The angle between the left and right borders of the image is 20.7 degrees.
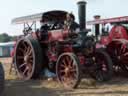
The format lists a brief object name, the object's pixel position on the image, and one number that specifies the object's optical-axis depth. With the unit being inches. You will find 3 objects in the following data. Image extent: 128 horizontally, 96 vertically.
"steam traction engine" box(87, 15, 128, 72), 405.7
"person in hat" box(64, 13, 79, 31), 362.2
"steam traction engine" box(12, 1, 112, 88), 349.1
